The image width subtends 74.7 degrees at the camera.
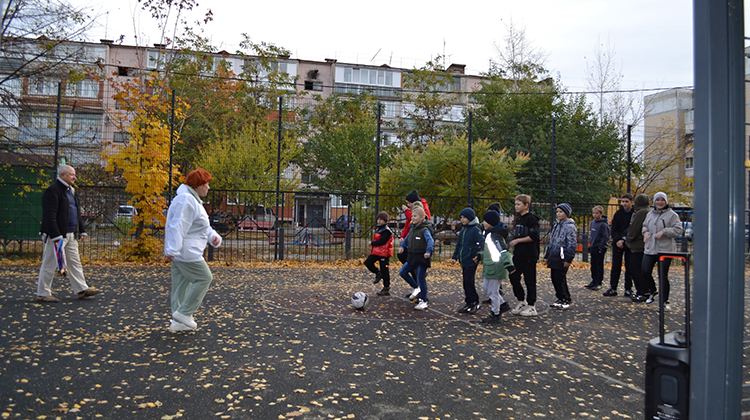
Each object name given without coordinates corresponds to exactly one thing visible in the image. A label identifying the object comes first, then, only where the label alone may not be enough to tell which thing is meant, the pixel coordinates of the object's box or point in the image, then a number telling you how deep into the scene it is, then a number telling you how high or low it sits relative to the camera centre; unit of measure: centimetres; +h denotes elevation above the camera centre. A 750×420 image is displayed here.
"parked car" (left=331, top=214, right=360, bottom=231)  1700 -28
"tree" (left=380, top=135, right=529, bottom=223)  1634 +151
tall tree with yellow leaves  1230 +130
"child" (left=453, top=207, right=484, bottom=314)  745 -51
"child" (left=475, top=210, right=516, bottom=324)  685 -66
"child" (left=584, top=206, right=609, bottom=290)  991 -46
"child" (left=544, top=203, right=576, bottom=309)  789 -48
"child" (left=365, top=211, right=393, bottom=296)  868 -53
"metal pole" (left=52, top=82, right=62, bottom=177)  1273 +218
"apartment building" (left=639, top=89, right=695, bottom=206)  2338 +299
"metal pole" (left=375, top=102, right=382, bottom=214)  1401 +108
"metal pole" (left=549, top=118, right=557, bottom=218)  1506 +122
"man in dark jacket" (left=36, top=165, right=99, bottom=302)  726 -34
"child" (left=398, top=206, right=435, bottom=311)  774 -48
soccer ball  736 -127
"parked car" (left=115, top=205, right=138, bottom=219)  1273 -1
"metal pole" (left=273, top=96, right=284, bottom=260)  1361 +16
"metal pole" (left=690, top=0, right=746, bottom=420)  197 +5
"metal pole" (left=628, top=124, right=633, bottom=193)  1495 +223
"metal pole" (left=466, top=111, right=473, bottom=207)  1437 +110
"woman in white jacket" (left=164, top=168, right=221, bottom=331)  586 -46
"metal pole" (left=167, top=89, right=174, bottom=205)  1288 +169
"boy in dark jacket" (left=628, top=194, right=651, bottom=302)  884 -40
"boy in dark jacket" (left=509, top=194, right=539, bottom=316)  738 -50
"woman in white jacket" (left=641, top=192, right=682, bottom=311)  793 -15
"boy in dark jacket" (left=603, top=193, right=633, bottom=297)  941 -41
